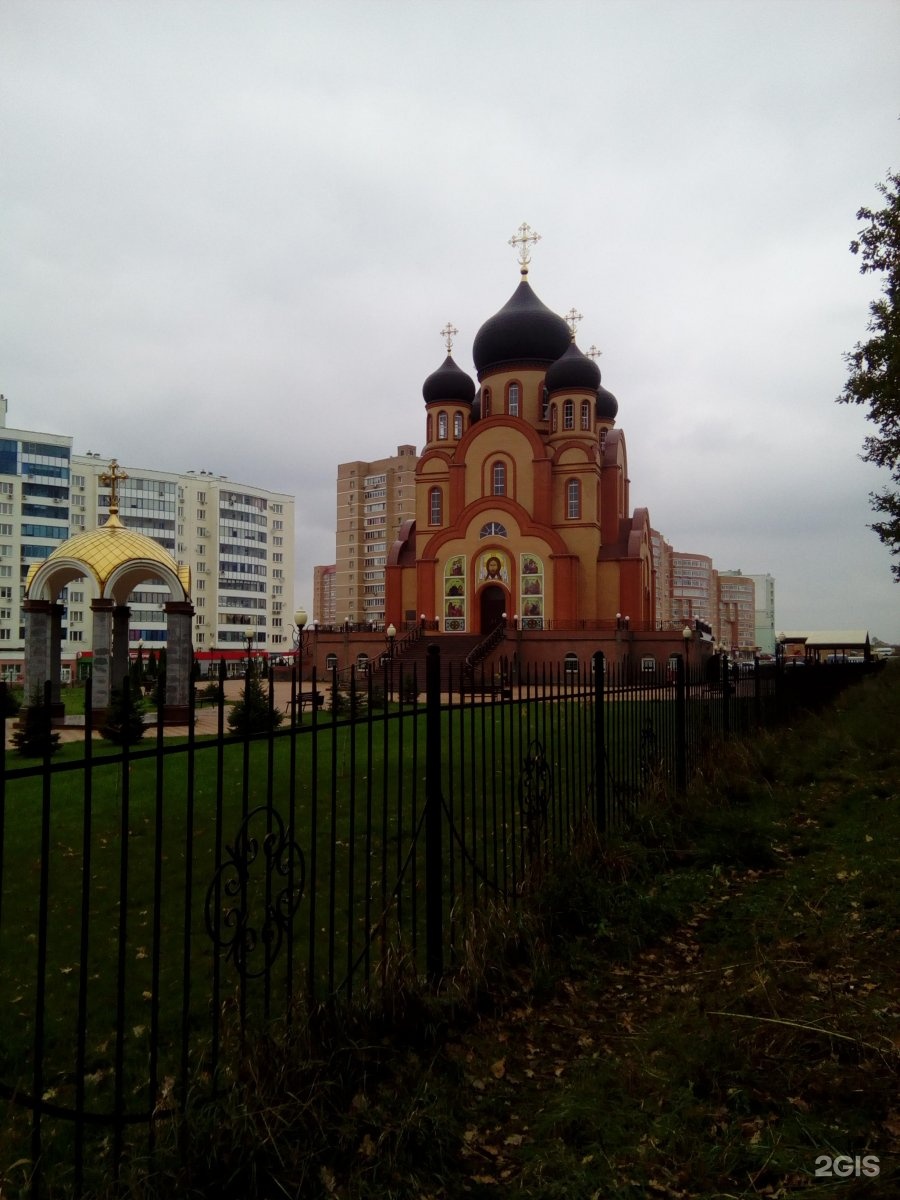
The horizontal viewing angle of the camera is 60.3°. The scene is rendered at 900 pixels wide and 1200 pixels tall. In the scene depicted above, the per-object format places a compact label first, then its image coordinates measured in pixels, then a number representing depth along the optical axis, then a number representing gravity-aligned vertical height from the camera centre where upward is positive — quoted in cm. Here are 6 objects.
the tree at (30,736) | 1095 -157
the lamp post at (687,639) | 2704 -27
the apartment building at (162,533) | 5353 +793
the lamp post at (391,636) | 2934 -17
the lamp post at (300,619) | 2300 +38
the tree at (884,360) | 1375 +502
